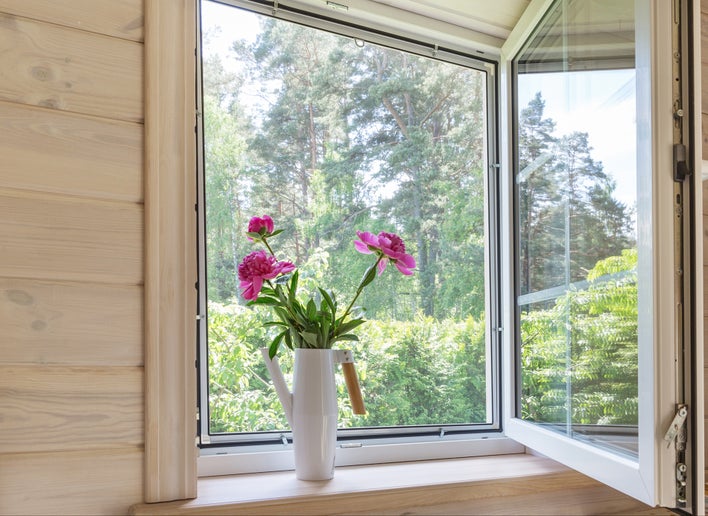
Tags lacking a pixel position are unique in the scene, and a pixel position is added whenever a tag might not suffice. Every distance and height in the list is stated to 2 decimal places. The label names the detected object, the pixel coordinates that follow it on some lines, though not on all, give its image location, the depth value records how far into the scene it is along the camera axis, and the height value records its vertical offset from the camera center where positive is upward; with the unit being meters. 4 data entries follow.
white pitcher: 1.30 -0.30
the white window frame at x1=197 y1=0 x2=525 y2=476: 1.38 -0.42
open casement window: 1.12 +0.03
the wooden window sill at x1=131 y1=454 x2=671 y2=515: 1.16 -0.46
